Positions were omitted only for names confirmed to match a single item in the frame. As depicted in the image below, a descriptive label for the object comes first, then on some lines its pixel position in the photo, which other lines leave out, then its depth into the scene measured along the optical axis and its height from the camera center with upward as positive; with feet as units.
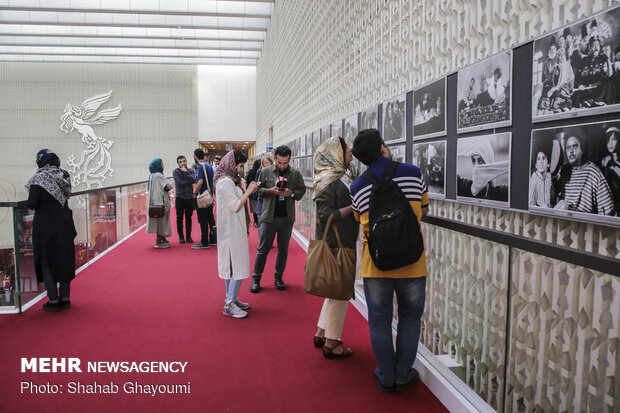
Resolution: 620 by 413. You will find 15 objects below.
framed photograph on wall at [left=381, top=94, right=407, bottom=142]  12.57 +1.76
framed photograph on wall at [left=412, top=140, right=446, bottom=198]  10.21 +0.33
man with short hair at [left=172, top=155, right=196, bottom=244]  26.43 -0.65
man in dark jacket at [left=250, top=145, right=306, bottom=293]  15.66 -0.95
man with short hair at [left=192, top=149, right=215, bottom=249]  23.62 -0.56
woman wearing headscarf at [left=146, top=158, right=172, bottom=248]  25.72 -1.27
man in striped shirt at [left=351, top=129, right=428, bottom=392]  8.20 -2.15
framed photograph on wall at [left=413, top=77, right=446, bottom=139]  10.12 +1.66
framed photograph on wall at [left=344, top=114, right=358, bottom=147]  17.54 +2.05
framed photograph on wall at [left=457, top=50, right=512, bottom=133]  7.84 +1.62
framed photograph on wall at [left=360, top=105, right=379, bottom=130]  14.88 +2.15
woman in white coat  13.04 -1.44
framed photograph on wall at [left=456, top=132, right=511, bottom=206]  7.90 +0.17
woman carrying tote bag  10.25 -0.63
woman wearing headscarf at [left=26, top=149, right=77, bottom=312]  13.69 -1.55
